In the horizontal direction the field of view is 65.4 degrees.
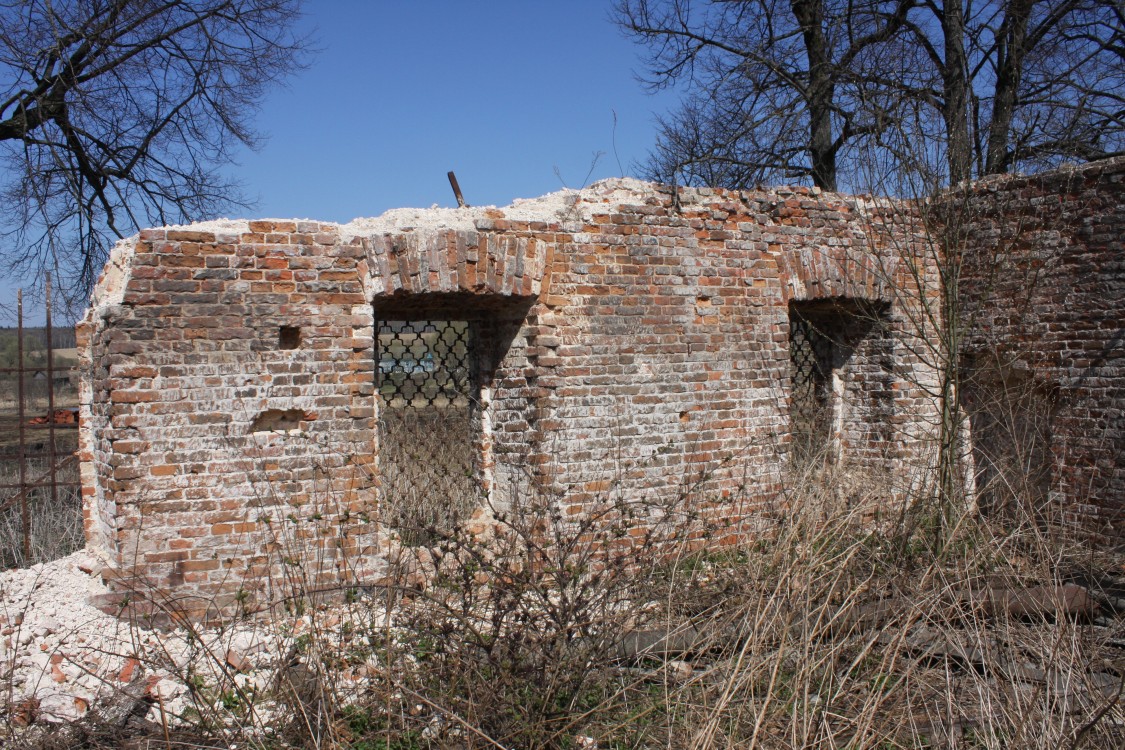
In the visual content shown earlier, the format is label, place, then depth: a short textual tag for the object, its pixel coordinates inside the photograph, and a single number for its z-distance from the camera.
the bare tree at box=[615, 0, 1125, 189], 11.73
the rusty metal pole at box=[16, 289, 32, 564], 7.02
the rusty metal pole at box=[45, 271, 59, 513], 7.31
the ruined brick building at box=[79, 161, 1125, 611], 4.76
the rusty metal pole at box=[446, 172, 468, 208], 7.04
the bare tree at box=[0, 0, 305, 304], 10.28
